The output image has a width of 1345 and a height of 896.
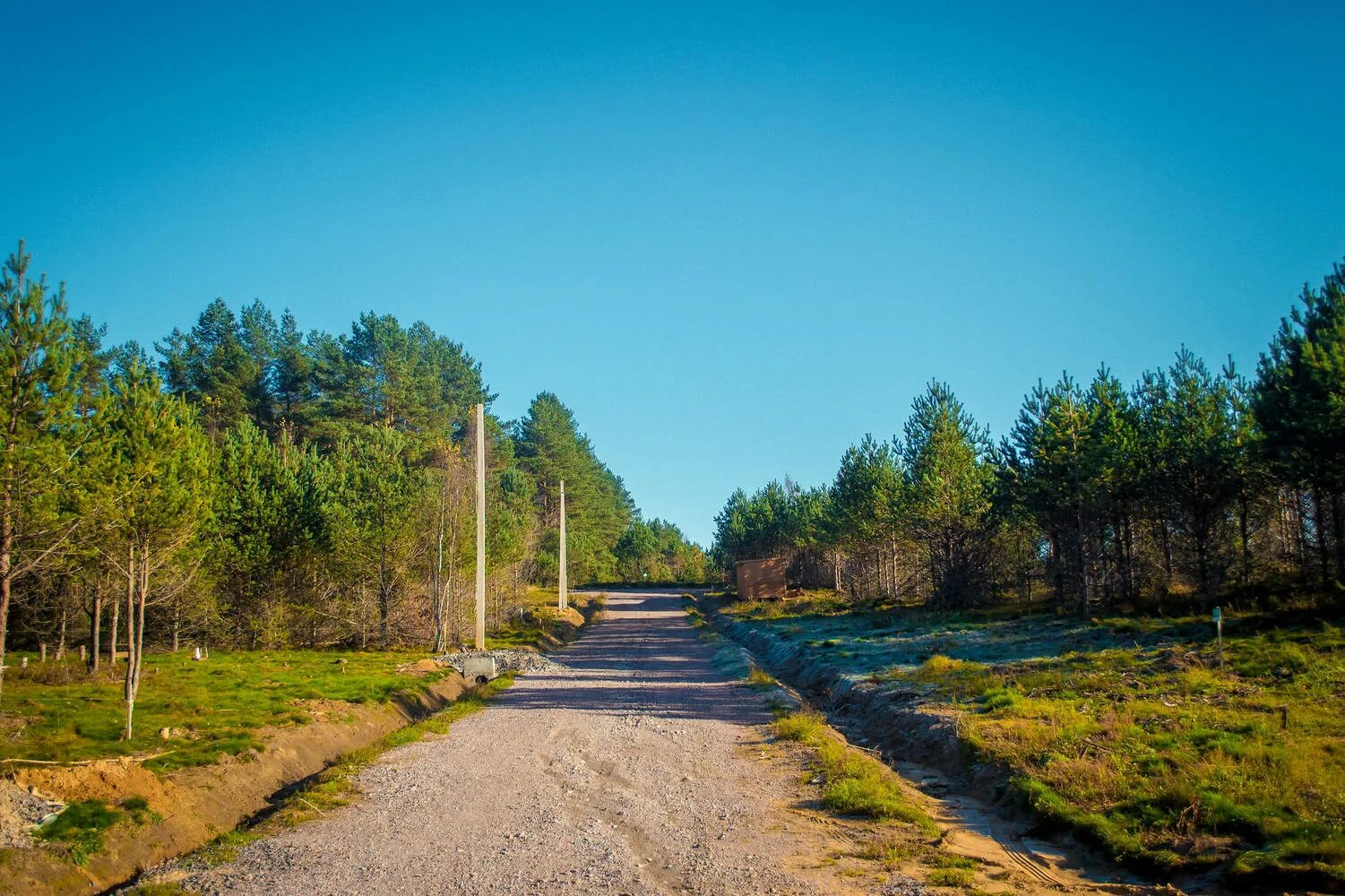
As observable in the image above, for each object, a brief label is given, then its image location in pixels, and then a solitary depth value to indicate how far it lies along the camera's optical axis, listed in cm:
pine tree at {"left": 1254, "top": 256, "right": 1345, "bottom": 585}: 2091
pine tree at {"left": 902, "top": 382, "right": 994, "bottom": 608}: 3731
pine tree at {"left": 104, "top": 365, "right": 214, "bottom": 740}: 1324
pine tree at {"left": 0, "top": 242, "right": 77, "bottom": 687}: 1224
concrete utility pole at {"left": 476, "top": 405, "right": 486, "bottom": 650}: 2838
